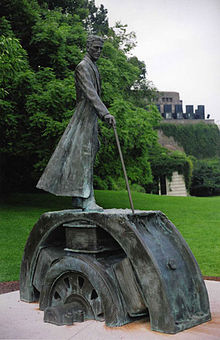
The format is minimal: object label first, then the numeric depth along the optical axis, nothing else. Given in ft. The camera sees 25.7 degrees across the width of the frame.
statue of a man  19.39
